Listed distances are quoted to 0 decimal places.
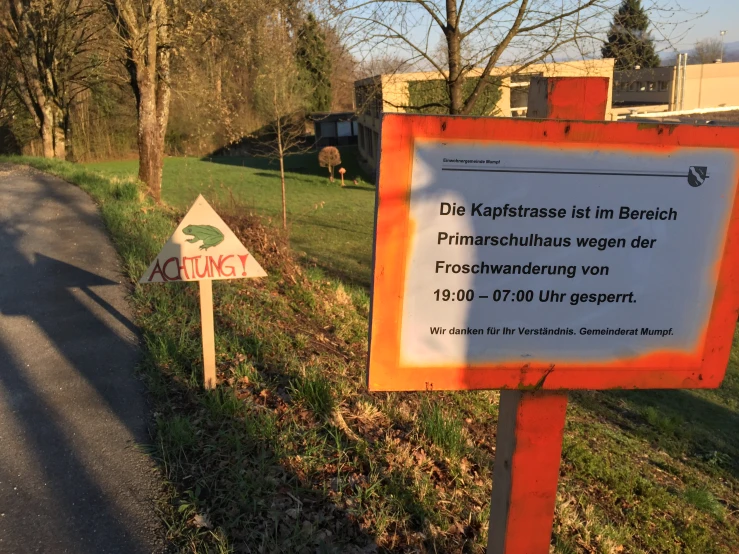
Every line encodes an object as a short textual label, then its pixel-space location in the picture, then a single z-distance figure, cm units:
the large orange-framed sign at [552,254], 193
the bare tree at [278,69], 1680
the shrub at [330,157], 4231
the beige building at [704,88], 4309
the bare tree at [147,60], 1362
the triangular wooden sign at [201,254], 417
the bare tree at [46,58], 2259
